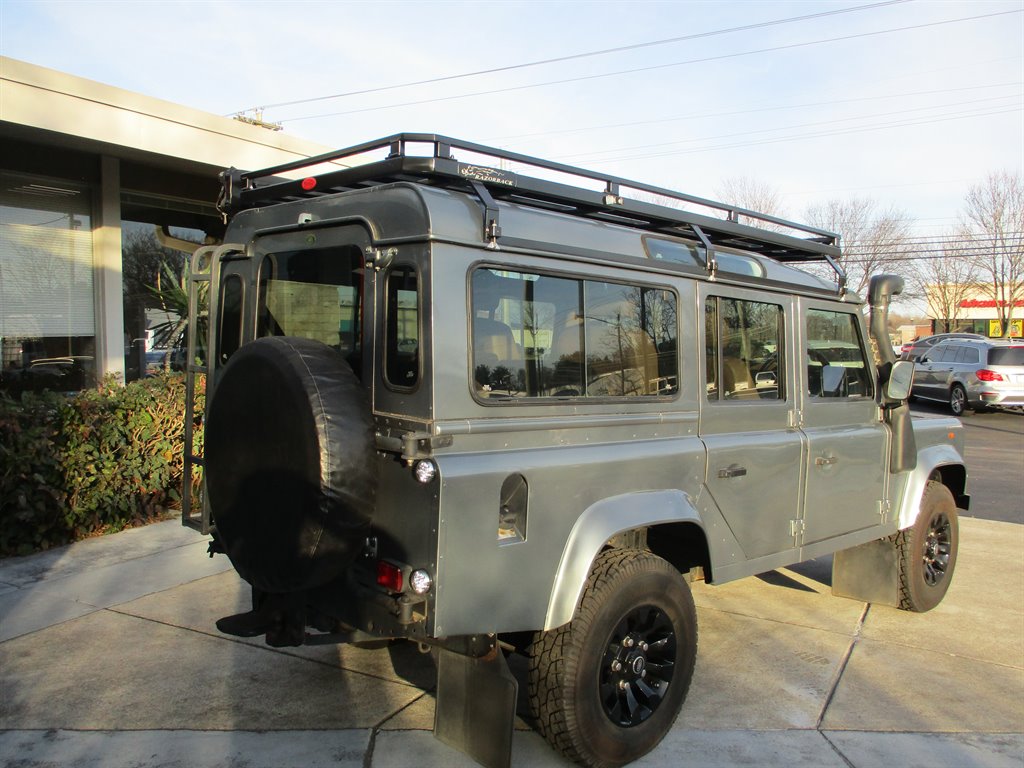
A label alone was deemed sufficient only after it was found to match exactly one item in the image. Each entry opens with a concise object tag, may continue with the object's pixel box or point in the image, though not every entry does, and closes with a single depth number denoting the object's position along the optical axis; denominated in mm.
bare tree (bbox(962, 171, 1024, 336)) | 32688
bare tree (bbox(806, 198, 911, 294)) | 32344
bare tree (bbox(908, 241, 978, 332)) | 36156
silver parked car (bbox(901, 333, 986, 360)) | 23883
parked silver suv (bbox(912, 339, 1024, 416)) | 17375
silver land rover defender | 2855
